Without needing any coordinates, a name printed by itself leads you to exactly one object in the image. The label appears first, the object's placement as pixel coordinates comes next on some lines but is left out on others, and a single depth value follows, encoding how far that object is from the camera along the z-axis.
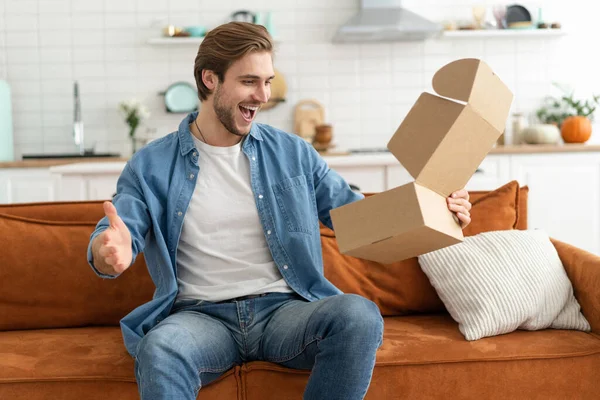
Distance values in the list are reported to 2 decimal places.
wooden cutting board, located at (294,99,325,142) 5.23
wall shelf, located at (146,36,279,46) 5.09
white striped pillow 2.04
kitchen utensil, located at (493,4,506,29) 5.16
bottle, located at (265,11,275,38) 5.20
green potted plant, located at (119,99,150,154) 5.11
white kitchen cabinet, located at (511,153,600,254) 4.59
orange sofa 1.84
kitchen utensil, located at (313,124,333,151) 4.75
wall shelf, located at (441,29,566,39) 5.09
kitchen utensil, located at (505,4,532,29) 5.16
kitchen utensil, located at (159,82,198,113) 5.25
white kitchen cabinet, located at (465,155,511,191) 4.53
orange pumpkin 4.86
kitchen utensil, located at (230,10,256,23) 5.19
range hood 4.91
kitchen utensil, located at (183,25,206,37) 5.11
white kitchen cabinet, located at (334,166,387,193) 3.87
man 1.84
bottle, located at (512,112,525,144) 5.02
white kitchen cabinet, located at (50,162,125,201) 3.70
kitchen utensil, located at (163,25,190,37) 5.11
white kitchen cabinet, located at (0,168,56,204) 4.60
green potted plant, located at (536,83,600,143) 4.87
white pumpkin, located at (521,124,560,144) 4.79
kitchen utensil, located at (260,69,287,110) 5.23
